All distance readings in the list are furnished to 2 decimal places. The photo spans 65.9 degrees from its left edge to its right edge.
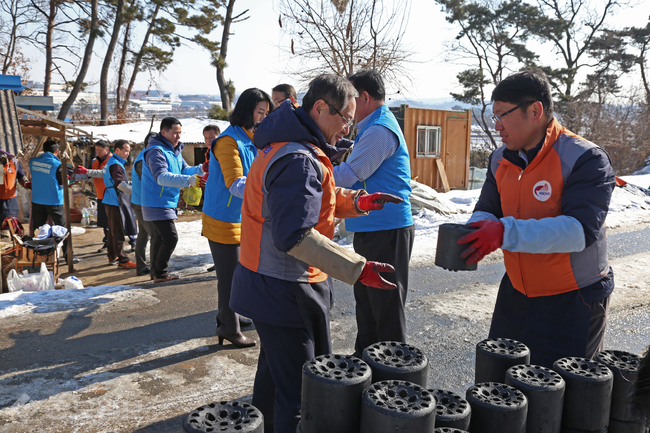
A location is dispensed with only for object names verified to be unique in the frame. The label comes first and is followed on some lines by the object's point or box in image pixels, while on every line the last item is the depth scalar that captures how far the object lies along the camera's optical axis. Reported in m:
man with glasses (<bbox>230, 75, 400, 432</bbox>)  2.05
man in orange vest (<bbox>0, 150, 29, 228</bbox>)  9.21
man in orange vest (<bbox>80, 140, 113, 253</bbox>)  8.37
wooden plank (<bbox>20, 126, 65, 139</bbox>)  7.23
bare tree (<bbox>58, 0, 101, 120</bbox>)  19.73
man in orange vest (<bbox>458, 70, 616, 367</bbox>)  2.07
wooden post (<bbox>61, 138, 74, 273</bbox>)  7.27
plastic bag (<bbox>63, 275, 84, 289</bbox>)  6.04
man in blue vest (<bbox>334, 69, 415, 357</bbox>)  3.31
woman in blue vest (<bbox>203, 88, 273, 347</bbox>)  3.82
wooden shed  17.80
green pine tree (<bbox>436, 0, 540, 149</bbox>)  27.03
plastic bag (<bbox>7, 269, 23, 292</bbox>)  5.69
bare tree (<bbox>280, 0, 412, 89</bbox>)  13.77
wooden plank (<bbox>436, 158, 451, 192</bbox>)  18.38
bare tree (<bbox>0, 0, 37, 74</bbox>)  23.80
